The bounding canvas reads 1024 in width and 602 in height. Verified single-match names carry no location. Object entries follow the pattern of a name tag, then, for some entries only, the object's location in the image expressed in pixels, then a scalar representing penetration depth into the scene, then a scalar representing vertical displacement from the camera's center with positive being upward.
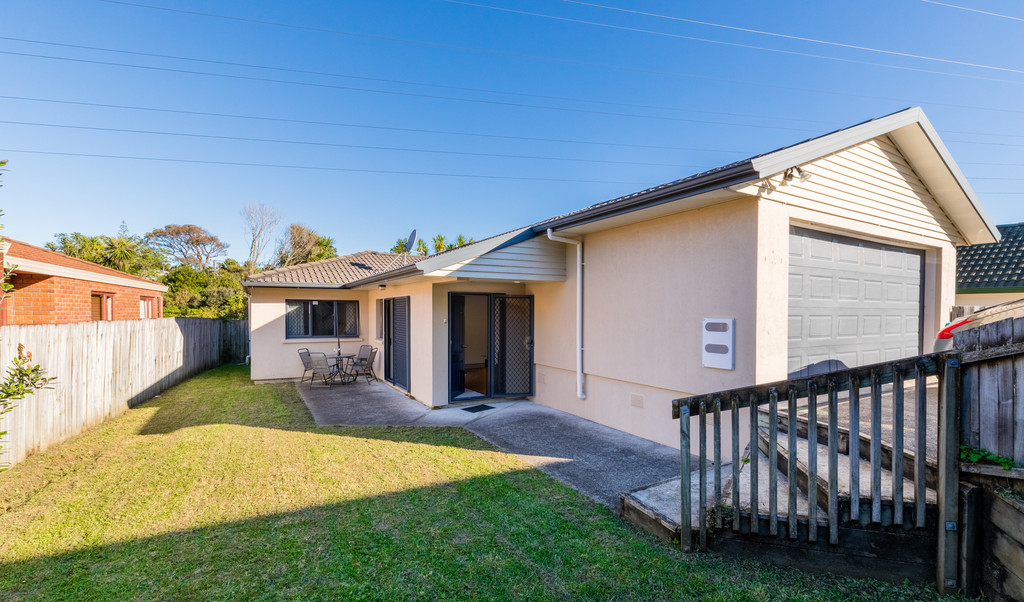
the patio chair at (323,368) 10.66 -1.75
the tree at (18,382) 3.09 -0.65
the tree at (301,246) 31.67 +3.61
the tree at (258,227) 31.38 +4.98
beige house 4.91 +0.23
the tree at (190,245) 37.03 +4.36
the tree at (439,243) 24.05 +2.91
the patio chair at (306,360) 10.77 -1.58
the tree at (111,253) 20.86 +2.12
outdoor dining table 11.17 -1.76
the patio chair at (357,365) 11.76 -1.86
